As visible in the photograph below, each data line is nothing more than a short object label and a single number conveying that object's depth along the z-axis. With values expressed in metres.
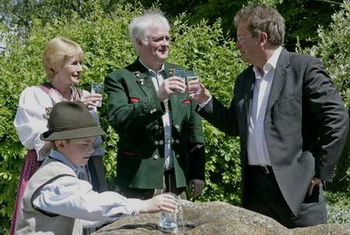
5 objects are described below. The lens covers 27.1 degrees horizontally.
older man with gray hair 4.43
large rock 3.02
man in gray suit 3.96
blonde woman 4.48
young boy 3.09
